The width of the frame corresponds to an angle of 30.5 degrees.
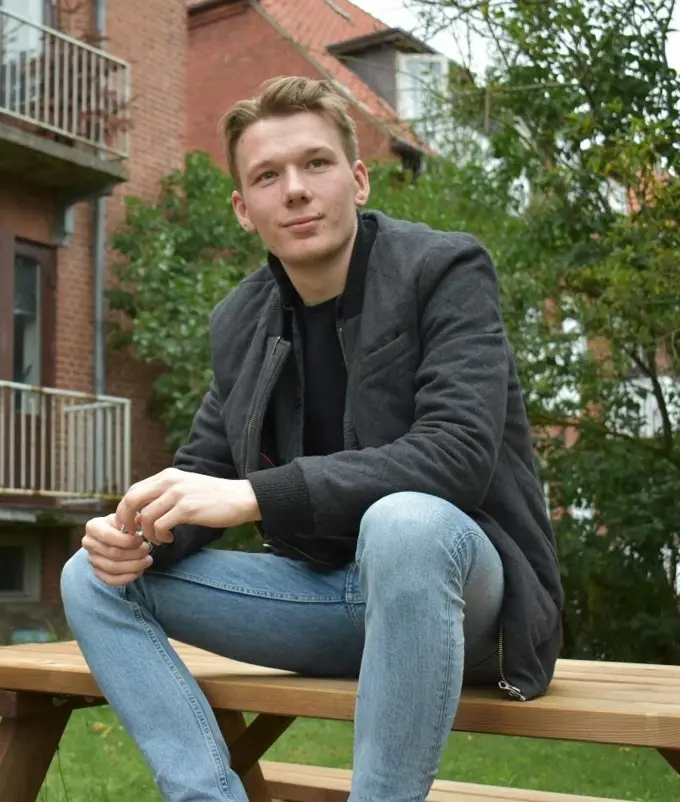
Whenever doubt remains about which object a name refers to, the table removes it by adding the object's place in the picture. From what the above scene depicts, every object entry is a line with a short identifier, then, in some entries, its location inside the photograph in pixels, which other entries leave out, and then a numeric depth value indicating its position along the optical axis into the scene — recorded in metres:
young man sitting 1.92
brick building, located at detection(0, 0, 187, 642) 10.95
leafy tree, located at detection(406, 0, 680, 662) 6.71
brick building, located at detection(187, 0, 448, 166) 17.09
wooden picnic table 1.89
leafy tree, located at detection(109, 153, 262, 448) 11.38
